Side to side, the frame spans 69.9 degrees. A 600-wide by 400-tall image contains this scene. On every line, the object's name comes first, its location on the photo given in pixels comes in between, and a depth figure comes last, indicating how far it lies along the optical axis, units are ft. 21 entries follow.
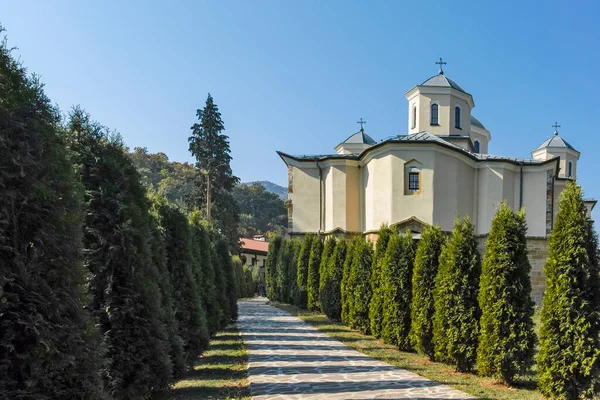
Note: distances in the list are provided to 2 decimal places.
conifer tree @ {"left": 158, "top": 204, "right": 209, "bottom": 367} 24.66
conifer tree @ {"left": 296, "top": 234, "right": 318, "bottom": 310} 66.85
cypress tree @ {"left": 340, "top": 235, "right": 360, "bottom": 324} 46.74
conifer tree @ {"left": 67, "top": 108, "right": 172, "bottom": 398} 15.70
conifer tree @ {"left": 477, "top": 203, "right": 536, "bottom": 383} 21.99
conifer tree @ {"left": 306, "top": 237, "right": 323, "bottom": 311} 62.34
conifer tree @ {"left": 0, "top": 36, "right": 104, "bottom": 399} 10.04
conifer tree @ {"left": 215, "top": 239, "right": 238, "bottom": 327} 46.31
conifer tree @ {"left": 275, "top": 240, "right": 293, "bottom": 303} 78.64
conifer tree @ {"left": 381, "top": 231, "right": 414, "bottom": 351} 32.50
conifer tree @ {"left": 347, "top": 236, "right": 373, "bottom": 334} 41.98
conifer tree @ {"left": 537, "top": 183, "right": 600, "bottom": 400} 18.74
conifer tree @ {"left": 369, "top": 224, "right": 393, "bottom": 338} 36.70
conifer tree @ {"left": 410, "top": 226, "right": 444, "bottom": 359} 28.91
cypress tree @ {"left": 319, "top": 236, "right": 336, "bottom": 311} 56.77
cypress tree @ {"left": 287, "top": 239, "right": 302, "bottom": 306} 71.20
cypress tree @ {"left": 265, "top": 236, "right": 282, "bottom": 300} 88.36
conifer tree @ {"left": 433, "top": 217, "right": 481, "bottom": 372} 24.99
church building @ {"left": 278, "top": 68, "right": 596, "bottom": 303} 72.23
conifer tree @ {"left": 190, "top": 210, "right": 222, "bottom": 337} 32.73
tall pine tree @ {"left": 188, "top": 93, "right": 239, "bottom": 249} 106.22
